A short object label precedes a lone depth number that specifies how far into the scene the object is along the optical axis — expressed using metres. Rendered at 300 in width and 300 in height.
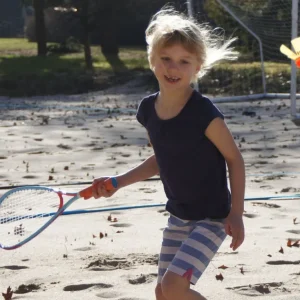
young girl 7.07
